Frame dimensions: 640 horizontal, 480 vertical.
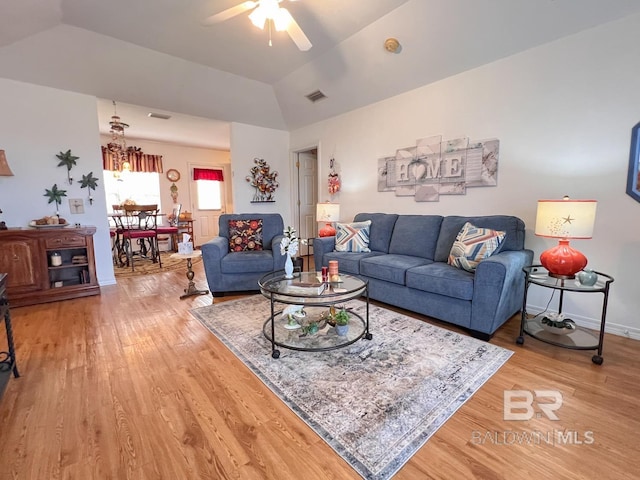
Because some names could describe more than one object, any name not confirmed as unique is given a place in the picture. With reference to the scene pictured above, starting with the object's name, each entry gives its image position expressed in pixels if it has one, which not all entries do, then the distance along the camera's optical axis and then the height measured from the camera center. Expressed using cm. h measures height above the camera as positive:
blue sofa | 221 -56
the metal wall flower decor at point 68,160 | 359 +58
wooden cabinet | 305 -61
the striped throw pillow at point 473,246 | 244 -34
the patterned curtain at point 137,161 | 587 +98
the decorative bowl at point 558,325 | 229 -93
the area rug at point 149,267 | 454 -99
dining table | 514 -68
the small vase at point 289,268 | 251 -52
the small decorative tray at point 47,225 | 331 -19
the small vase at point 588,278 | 200 -50
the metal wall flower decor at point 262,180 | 520 +47
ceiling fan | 209 +139
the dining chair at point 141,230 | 486 -38
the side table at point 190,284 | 325 -90
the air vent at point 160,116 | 460 +145
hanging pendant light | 569 +111
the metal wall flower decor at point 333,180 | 466 +41
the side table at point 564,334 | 195 -96
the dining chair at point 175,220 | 633 -27
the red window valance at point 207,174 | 702 +80
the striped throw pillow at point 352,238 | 348 -37
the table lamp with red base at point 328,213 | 409 -9
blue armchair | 328 -65
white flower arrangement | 245 -31
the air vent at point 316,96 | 424 +161
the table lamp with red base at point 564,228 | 193 -16
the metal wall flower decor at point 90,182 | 374 +33
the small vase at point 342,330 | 216 -90
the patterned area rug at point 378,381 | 133 -103
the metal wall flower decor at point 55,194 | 355 +17
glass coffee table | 200 -88
